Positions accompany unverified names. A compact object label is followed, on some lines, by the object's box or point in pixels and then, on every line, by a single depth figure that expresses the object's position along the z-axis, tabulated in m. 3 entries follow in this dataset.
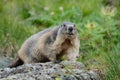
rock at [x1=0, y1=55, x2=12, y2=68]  12.32
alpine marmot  11.04
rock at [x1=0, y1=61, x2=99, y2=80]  9.39
